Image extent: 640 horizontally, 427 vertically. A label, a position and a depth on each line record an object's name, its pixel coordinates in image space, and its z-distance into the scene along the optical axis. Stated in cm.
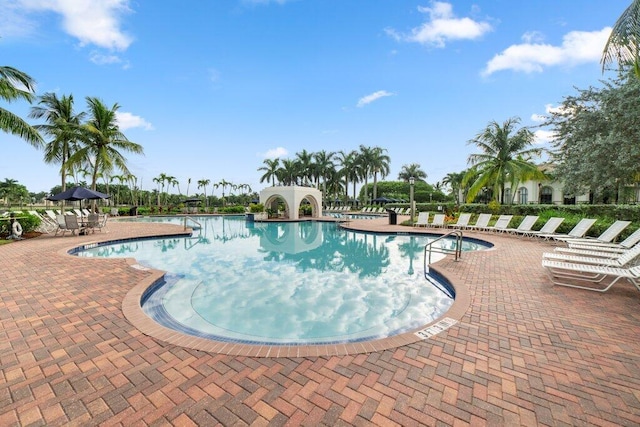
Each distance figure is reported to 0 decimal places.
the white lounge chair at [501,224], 1342
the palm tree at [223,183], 6382
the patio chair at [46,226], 1331
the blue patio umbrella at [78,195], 1352
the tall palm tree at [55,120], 1923
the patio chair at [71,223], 1241
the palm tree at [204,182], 5646
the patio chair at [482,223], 1434
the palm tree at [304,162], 4072
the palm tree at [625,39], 620
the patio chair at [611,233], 848
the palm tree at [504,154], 1844
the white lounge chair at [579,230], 1001
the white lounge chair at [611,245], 707
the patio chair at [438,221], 1603
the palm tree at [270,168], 4181
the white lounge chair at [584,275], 463
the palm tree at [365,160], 3962
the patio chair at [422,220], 1684
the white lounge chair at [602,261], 519
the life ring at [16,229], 1112
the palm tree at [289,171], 4118
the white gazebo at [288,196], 2381
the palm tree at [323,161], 4072
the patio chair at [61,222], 1247
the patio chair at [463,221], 1470
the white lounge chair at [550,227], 1113
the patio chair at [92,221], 1361
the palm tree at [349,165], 4040
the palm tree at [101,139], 1808
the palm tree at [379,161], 3978
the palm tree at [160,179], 4897
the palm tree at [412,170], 5187
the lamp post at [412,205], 1769
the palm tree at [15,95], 1042
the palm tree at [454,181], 4946
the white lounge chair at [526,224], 1223
